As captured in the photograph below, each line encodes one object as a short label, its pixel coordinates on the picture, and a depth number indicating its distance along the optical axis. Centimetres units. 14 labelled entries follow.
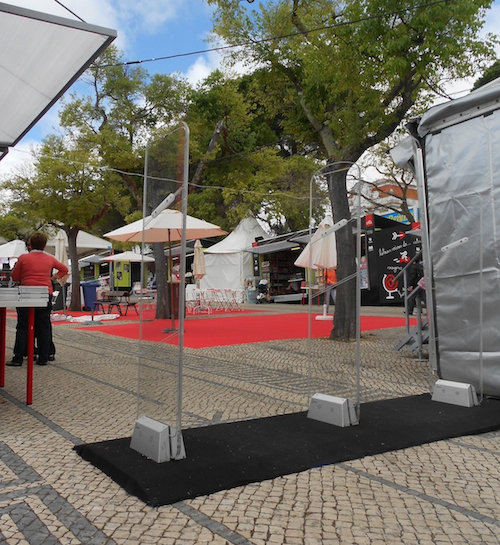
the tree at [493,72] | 1566
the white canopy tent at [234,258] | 2560
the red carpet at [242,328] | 1020
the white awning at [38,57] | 429
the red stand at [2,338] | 510
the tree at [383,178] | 2084
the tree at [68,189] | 1761
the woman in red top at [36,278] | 622
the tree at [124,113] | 1666
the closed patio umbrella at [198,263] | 1529
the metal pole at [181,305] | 301
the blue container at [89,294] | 2086
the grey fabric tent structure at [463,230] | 483
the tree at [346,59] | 795
